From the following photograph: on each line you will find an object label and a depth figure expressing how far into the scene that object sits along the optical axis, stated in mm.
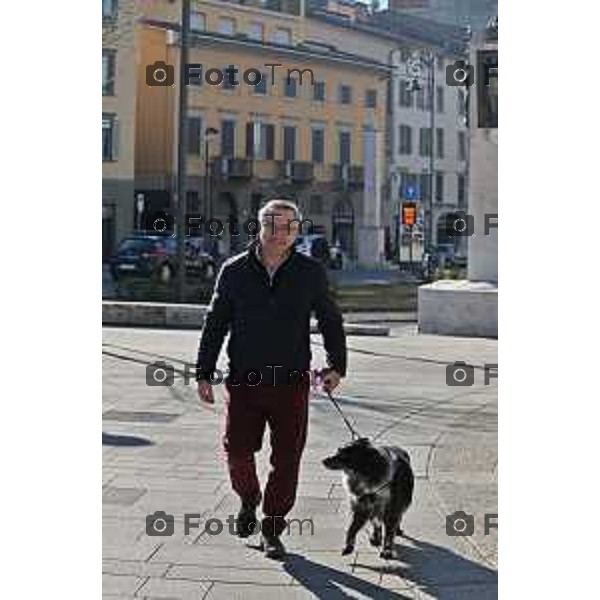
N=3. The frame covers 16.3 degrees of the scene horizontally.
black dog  8119
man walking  7965
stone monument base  22928
